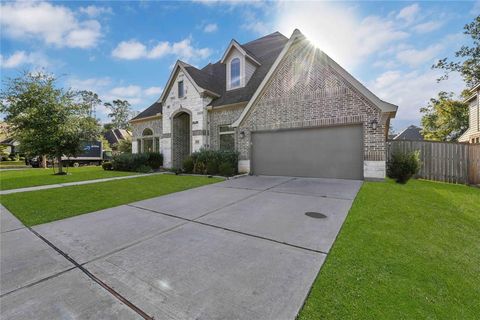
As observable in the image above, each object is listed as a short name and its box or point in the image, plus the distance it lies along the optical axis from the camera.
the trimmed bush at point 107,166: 16.00
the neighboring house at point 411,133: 34.17
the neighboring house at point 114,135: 44.67
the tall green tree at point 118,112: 57.91
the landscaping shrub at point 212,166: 11.48
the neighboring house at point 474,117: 15.37
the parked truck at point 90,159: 24.07
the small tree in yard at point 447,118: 23.08
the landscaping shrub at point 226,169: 10.89
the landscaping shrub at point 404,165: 8.09
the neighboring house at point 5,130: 16.99
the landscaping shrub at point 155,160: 15.71
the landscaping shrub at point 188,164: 12.80
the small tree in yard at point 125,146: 28.49
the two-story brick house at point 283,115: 8.70
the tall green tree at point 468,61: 17.81
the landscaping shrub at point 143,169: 14.32
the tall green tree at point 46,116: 13.15
